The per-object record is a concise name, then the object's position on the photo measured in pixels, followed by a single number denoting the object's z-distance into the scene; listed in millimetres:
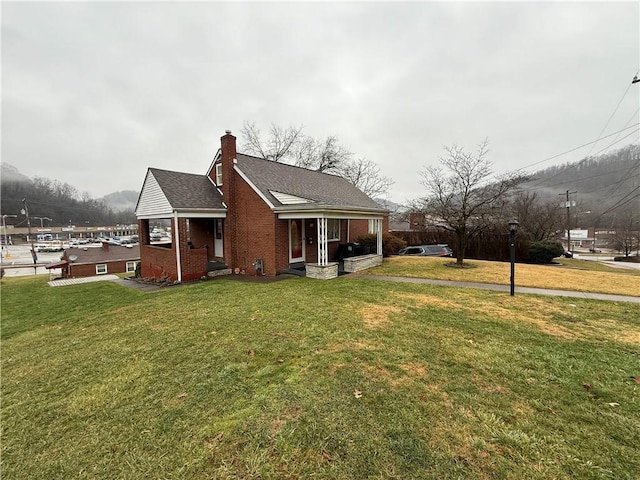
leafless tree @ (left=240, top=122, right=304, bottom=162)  32025
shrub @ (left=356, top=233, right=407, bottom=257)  17000
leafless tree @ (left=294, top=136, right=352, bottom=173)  32750
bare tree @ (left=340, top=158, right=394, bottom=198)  34531
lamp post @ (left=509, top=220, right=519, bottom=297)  8133
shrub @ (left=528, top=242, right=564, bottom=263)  18344
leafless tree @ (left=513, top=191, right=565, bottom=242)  26734
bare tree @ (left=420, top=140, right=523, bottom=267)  13883
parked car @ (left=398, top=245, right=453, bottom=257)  18531
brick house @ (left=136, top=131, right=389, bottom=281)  11578
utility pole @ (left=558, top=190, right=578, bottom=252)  27838
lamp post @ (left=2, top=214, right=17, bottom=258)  54512
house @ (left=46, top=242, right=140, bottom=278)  28448
